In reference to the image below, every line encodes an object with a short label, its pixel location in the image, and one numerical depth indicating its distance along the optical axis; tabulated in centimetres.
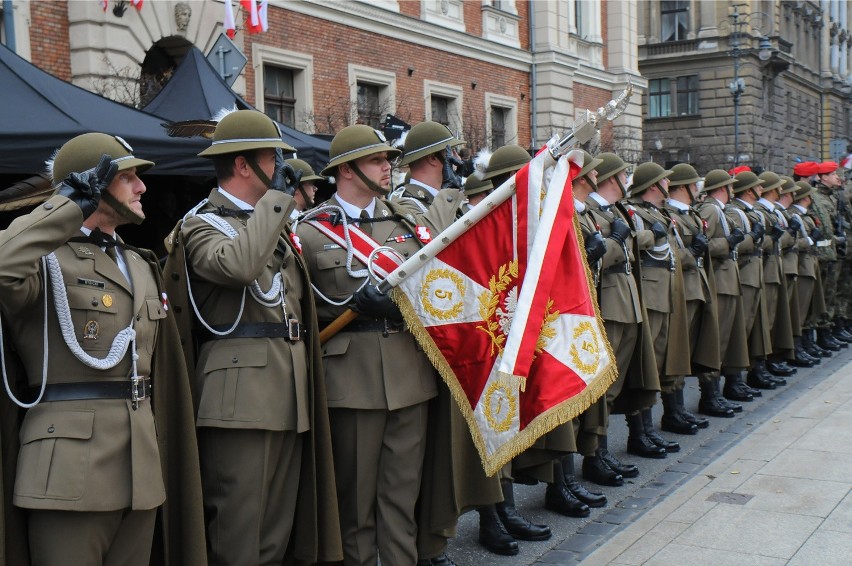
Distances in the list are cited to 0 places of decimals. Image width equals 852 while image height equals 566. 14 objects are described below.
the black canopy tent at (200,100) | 848
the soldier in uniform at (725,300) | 871
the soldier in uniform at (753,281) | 948
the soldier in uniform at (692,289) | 806
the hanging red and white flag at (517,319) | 417
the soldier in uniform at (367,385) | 436
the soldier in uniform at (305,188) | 661
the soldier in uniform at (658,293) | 731
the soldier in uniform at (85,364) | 315
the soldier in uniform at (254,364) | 392
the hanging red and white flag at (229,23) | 1456
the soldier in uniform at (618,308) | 655
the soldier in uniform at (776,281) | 1021
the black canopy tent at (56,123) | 604
